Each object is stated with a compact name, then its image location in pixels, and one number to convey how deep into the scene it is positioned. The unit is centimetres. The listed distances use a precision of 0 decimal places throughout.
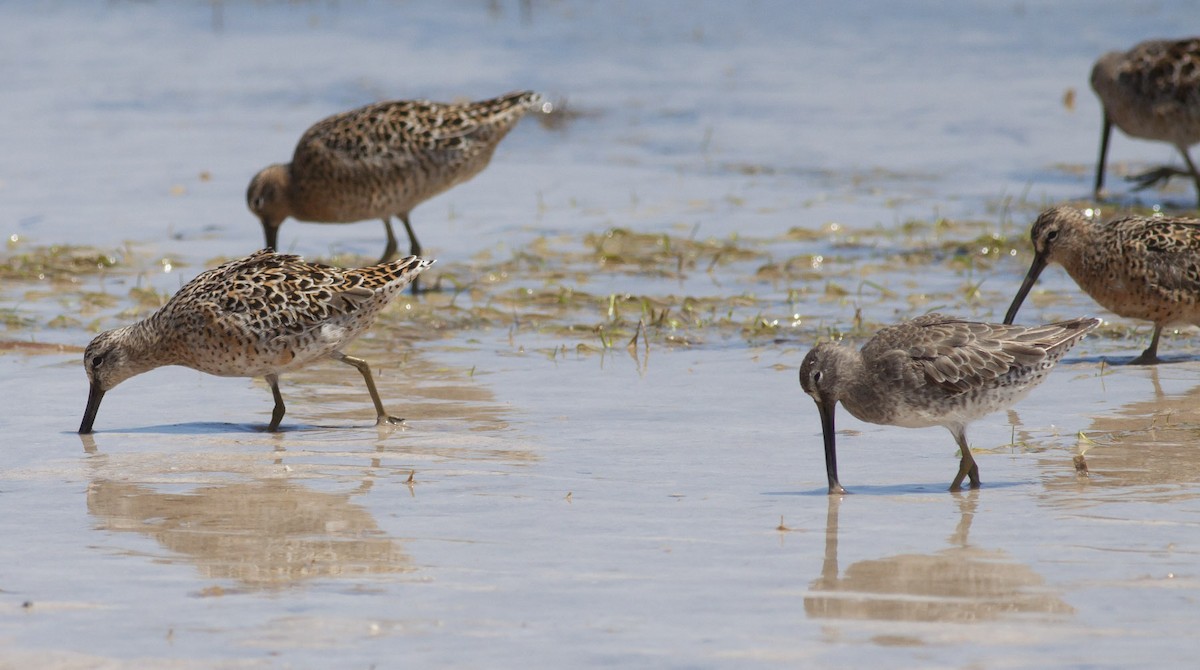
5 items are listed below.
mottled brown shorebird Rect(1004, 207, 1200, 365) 1549
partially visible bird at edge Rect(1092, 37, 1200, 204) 2403
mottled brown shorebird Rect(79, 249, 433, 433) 1374
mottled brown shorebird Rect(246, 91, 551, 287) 2064
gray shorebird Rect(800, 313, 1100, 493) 1158
